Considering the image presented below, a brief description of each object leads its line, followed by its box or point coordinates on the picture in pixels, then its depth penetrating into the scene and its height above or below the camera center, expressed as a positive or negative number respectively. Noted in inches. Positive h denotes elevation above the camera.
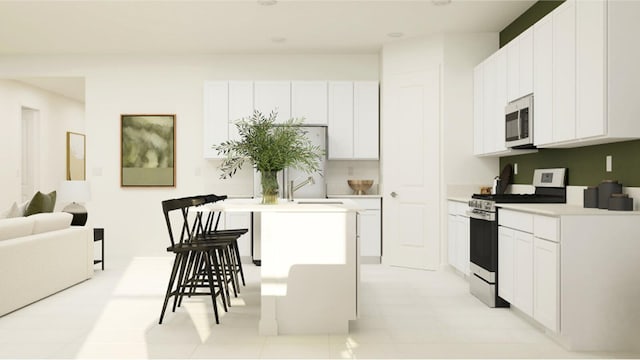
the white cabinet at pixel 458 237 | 214.5 -24.4
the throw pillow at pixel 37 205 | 204.4 -10.3
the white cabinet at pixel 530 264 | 133.8 -23.6
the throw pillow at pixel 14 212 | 196.7 -12.7
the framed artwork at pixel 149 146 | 291.9 +17.1
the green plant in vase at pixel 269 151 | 158.4 +7.8
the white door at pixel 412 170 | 249.6 +3.7
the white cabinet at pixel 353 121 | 278.2 +28.9
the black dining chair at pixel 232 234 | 185.3 -19.9
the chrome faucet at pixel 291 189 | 182.1 -3.9
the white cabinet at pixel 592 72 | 135.1 +28.1
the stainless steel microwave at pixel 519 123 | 181.2 +19.1
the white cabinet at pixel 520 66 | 180.4 +38.9
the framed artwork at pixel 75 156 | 410.0 +17.0
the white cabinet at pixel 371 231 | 269.4 -26.4
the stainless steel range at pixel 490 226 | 171.9 -16.0
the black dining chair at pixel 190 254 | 151.2 -22.9
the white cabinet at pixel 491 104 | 208.1 +30.0
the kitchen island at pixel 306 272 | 141.8 -24.6
